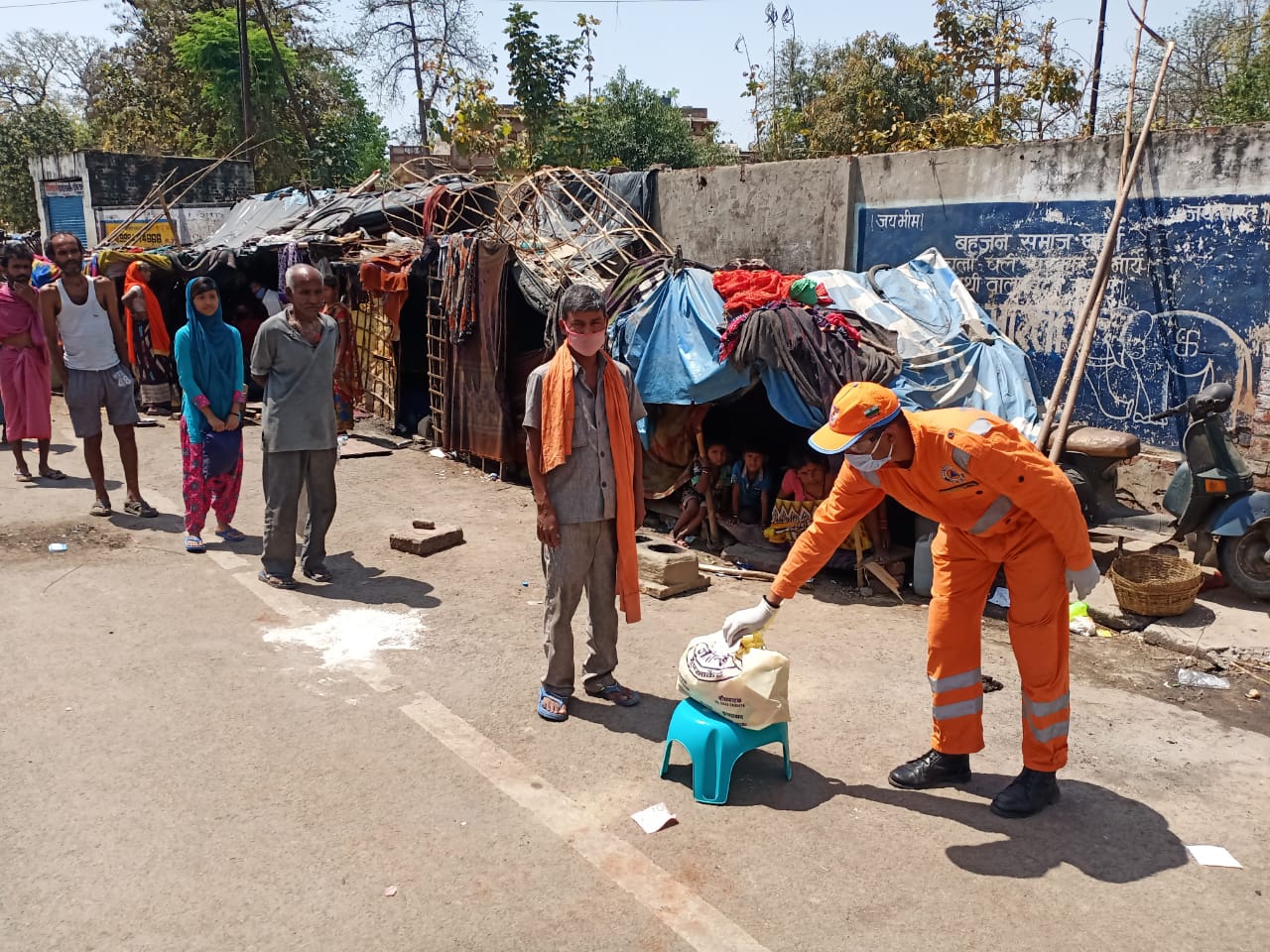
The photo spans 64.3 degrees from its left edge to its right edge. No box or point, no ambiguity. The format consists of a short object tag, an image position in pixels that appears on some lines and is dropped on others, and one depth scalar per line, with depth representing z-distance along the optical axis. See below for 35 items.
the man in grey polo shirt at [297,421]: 5.96
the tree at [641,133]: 22.50
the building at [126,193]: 21.86
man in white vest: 7.39
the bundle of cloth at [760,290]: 7.02
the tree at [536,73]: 17.17
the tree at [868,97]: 18.61
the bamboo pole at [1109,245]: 6.62
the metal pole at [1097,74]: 12.58
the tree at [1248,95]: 14.06
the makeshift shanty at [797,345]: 6.57
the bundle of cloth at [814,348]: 6.47
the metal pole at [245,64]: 21.48
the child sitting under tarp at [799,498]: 7.00
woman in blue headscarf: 6.59
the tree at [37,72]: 42.72
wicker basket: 5.61
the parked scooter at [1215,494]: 5.79
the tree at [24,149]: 30.12
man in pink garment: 8.57
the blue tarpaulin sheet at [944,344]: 6.59
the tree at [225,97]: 24.73
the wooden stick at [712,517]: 7.48
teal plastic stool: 3.67
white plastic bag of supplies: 3.65
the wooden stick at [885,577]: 6.39
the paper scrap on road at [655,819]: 3.56
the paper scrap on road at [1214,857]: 3.35
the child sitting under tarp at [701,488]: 7.53
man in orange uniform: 3.32
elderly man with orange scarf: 4.20
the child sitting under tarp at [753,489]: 7.43
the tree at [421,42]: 29.08
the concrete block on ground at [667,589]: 6.30
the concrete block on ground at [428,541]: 7.05
